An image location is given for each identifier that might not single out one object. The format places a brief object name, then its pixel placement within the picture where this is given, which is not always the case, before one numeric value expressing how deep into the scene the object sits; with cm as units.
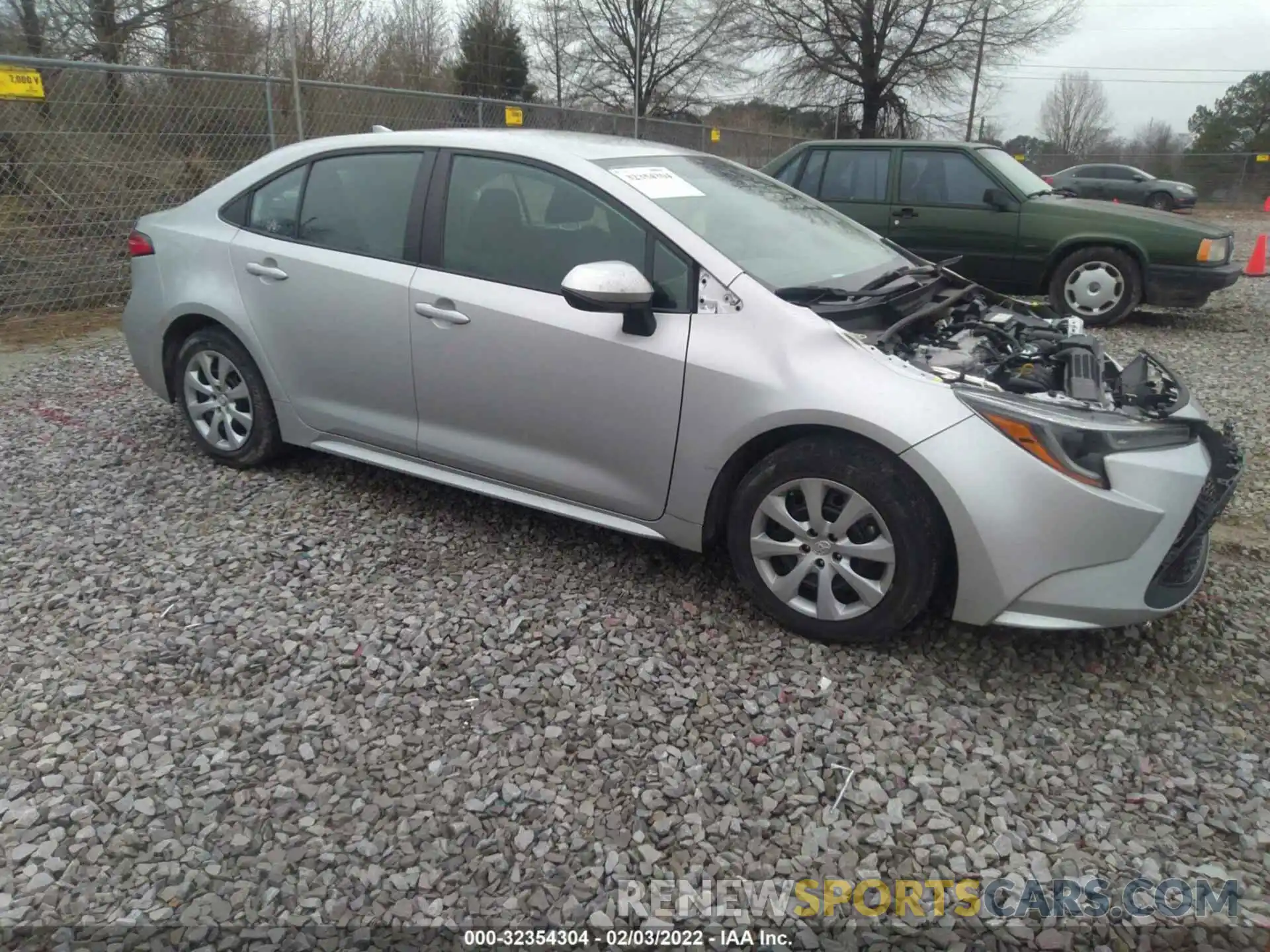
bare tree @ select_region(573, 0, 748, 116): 2897
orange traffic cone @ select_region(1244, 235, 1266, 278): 1087
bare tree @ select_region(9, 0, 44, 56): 977
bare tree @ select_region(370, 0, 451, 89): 1262
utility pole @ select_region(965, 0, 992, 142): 2780
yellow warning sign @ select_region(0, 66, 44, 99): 697
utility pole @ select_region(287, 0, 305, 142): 848
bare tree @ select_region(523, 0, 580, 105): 2405
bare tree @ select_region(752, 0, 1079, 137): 2758
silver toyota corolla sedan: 270
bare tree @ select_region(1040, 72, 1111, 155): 5212
